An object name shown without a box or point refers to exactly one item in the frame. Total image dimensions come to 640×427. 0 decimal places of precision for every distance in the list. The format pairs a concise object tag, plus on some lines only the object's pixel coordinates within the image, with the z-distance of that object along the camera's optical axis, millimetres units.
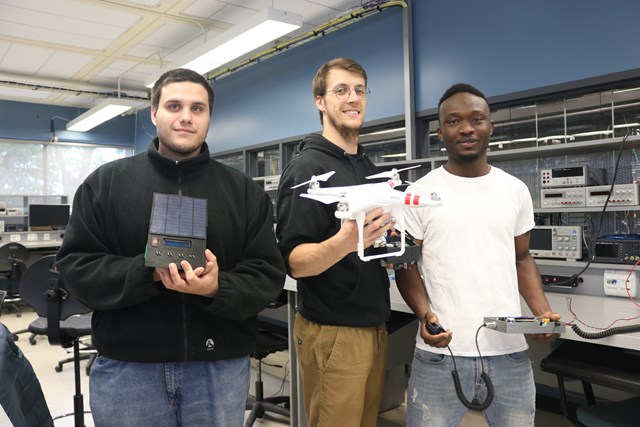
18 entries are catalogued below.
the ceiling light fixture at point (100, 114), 6070
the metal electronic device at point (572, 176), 2557
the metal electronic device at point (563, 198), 2565
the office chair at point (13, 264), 5449
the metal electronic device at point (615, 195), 2387
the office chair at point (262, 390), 2670
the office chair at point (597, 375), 1565
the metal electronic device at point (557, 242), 2511
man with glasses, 1424
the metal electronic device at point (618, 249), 2314
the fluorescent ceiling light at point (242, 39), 3567
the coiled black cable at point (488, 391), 1303
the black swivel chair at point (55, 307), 2635
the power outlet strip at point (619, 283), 2244
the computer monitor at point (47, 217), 6730
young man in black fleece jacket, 1095
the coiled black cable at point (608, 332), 1617
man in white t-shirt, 1323
